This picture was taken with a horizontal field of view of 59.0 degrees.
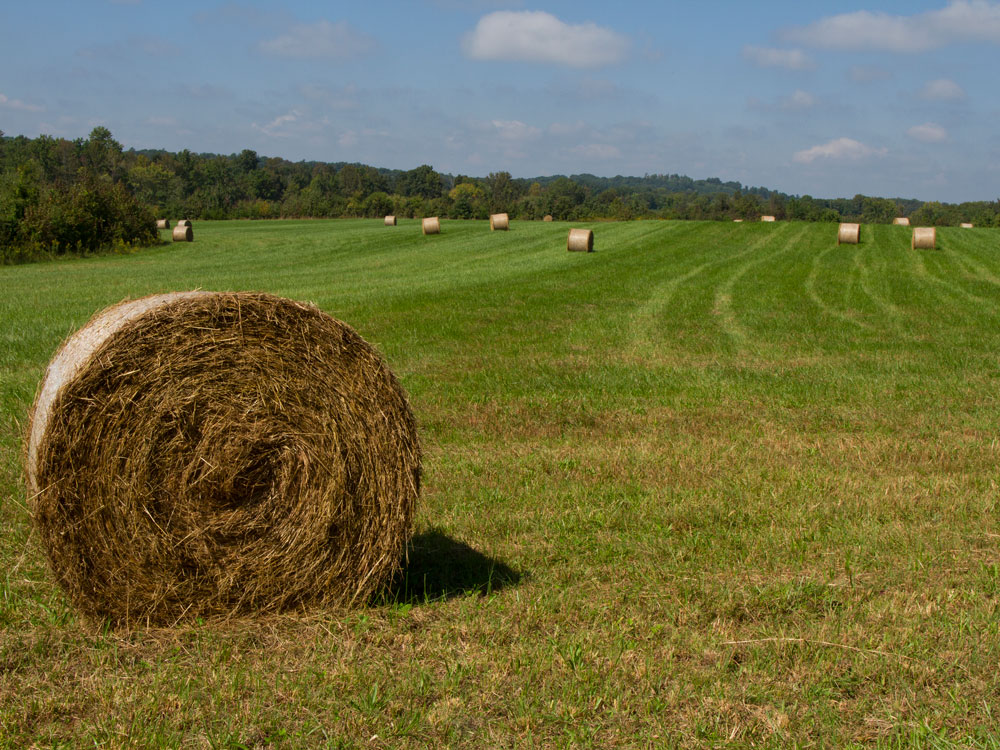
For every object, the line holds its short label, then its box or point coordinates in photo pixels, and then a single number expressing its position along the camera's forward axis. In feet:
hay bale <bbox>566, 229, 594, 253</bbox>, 109.70
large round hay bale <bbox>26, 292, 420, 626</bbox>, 15.23
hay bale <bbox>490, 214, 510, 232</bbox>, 153.79
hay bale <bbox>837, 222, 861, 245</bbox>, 122.31
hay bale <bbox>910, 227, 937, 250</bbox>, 117.29
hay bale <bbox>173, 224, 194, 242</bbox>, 143.95
